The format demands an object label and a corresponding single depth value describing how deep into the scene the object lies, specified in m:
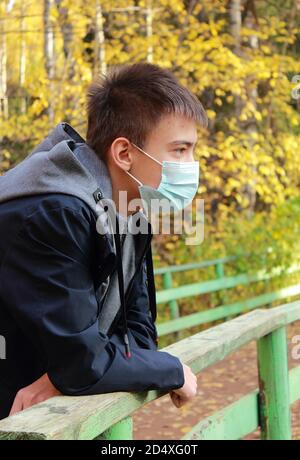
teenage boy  2.09
